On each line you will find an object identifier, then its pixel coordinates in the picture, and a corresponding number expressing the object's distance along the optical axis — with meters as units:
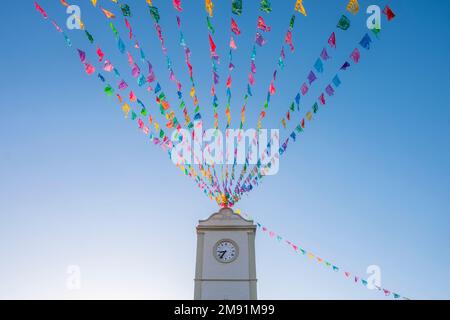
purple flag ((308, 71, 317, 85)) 11.56
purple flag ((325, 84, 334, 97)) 12.15
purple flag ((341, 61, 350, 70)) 11.19
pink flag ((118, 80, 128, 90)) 11.99
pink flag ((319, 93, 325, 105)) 12.39
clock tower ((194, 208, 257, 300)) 17.53
